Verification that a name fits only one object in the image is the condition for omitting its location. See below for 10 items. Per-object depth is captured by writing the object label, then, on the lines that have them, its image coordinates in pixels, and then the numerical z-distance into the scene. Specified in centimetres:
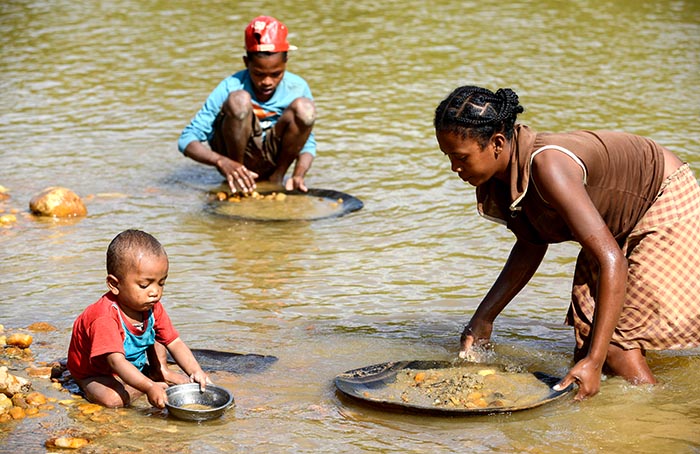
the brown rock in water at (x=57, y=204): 1312
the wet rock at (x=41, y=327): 957
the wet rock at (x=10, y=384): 782
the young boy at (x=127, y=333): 772
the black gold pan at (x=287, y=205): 1342
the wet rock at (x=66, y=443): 718
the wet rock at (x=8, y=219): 1291
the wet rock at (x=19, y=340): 897
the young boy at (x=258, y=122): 1363
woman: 756
